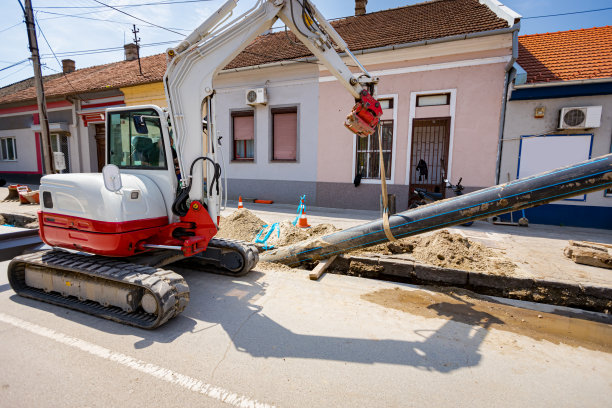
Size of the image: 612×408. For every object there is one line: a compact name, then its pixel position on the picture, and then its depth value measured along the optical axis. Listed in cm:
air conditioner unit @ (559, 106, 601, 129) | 786
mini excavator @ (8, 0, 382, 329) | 364
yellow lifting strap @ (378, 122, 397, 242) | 407
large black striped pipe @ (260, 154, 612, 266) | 302
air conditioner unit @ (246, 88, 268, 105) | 1145
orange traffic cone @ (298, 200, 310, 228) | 771
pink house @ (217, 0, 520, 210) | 893
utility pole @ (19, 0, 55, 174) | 1088
